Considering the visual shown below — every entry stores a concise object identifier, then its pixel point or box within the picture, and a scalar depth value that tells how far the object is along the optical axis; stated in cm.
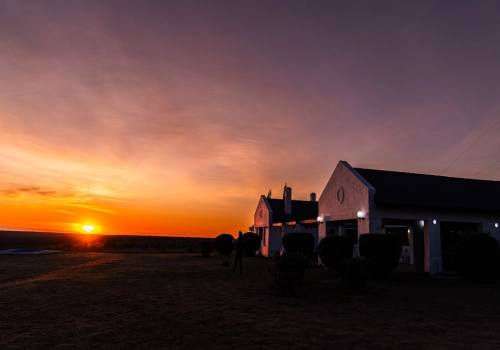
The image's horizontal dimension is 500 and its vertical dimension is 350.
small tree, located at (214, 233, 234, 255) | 3500
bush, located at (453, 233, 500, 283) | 1462
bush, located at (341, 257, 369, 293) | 1202
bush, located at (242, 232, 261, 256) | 3322
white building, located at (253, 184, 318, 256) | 3344
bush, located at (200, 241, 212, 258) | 3070
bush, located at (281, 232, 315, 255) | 2352
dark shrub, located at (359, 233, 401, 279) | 1581
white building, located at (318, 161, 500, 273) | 1891
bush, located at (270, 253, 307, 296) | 1155
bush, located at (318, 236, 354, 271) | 1758
